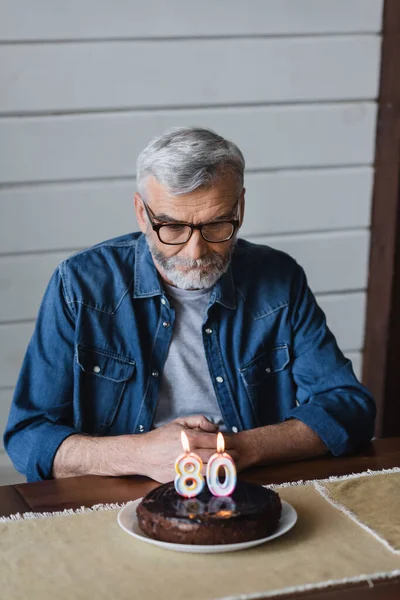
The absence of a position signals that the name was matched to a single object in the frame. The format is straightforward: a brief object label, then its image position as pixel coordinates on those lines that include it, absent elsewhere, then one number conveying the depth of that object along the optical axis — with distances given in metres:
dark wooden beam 3.38
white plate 1.35
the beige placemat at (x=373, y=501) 1.48
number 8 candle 1.47
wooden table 1.61
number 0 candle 1.47
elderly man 1.93
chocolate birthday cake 1.36
